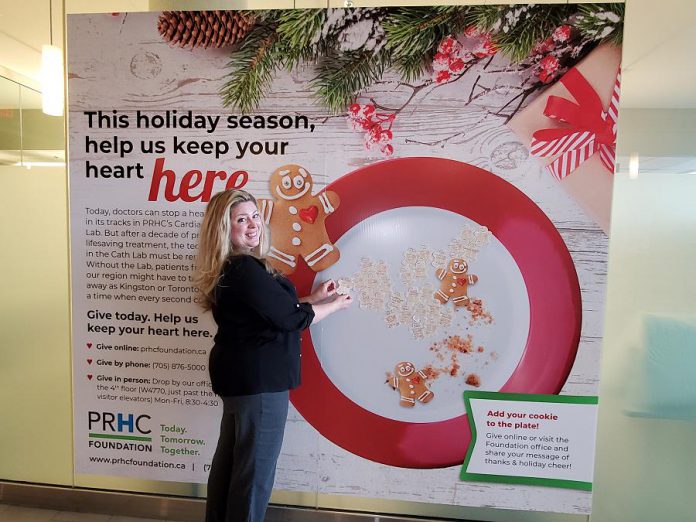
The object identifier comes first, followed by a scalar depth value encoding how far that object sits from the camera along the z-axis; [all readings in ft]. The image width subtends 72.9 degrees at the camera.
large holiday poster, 5.52
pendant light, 6.26
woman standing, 4.76
